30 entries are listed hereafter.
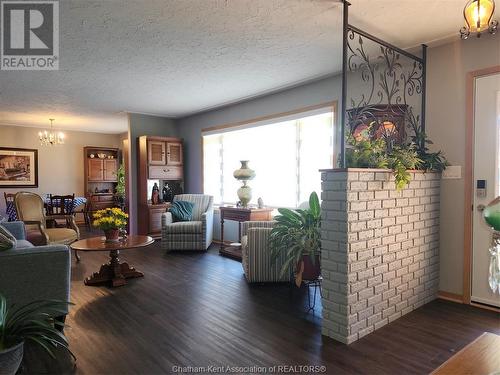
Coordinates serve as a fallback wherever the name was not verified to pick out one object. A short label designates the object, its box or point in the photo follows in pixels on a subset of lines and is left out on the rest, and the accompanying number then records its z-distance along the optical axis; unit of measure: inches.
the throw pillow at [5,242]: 92.1
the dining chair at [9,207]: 250.8
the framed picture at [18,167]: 295.3
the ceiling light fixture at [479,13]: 72.7
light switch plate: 121.1
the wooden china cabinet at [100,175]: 338.3
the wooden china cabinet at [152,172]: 242.7
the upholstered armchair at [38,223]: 166.6
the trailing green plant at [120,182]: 344.4
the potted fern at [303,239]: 113.0
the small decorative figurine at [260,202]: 202.8
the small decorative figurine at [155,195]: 249.1
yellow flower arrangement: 145.9
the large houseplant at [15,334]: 65.7
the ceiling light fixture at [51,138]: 275.3
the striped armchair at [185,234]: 206.1
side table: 188.5
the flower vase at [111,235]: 149.9
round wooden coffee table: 142.3
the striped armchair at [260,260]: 140.7
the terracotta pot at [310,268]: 114.3
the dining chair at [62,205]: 254.5
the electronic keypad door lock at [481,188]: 115.2
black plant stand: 119.3
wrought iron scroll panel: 129.3
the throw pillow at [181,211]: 220.7
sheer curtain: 180.2
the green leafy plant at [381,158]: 100.3
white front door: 112.3
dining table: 250.8
